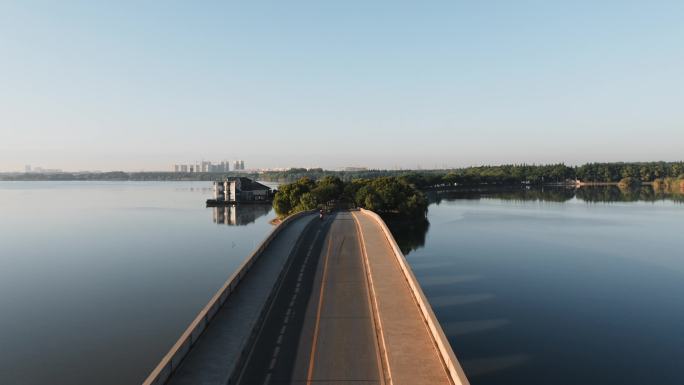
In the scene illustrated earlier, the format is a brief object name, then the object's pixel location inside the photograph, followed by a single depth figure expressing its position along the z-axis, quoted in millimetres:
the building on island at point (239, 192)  177375
